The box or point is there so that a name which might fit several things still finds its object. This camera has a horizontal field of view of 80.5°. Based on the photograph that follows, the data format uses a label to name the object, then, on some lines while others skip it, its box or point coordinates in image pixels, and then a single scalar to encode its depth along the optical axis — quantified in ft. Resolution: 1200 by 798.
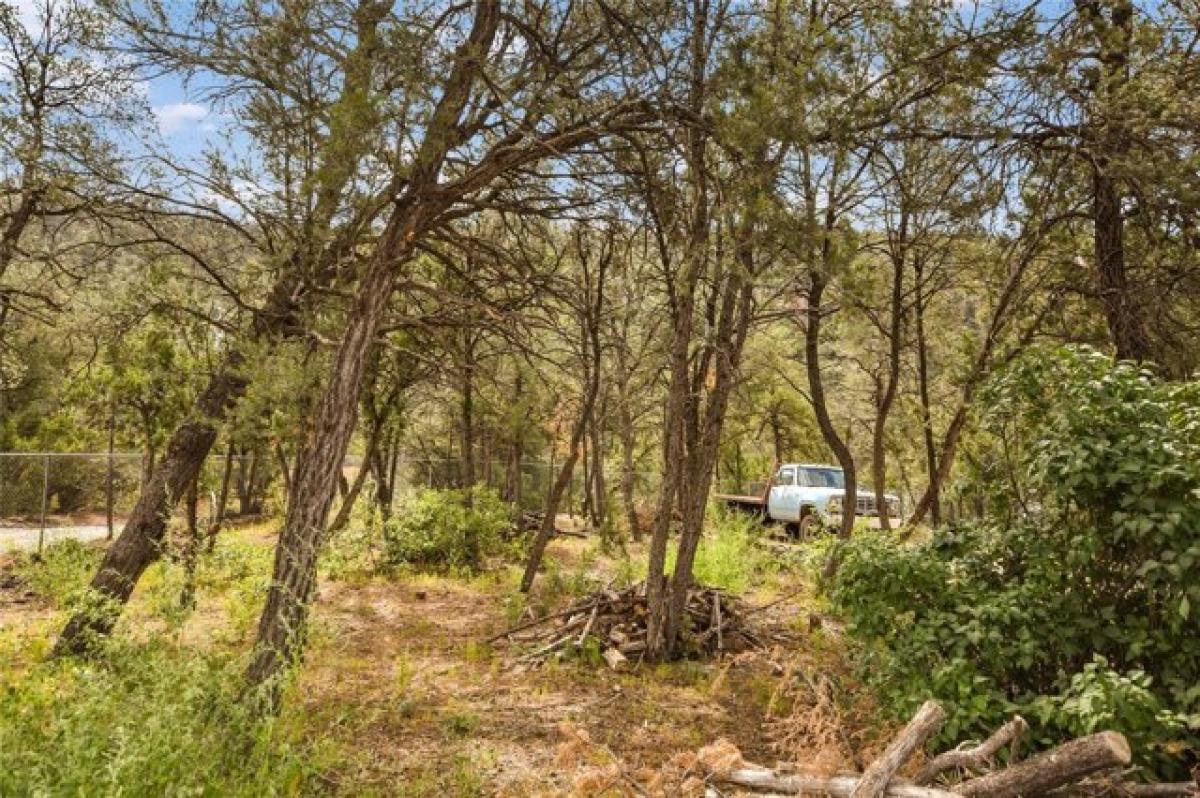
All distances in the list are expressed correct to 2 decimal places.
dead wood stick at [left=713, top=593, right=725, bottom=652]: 22.76
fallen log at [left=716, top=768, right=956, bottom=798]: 10.07
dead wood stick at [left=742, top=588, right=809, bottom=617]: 25.64
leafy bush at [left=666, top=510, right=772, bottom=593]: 32.40
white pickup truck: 52.13
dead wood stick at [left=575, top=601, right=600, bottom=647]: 22.80
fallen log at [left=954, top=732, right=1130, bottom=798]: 9.50
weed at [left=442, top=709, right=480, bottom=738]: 16.76
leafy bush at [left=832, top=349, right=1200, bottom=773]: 11.14
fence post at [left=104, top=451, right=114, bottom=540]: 46.60
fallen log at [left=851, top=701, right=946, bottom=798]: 10.07
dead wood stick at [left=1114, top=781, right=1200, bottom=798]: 10.23
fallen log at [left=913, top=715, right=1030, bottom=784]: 10.50
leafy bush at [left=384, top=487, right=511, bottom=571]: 38.19
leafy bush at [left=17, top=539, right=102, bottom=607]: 26.66
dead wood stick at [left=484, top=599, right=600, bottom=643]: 24.16
